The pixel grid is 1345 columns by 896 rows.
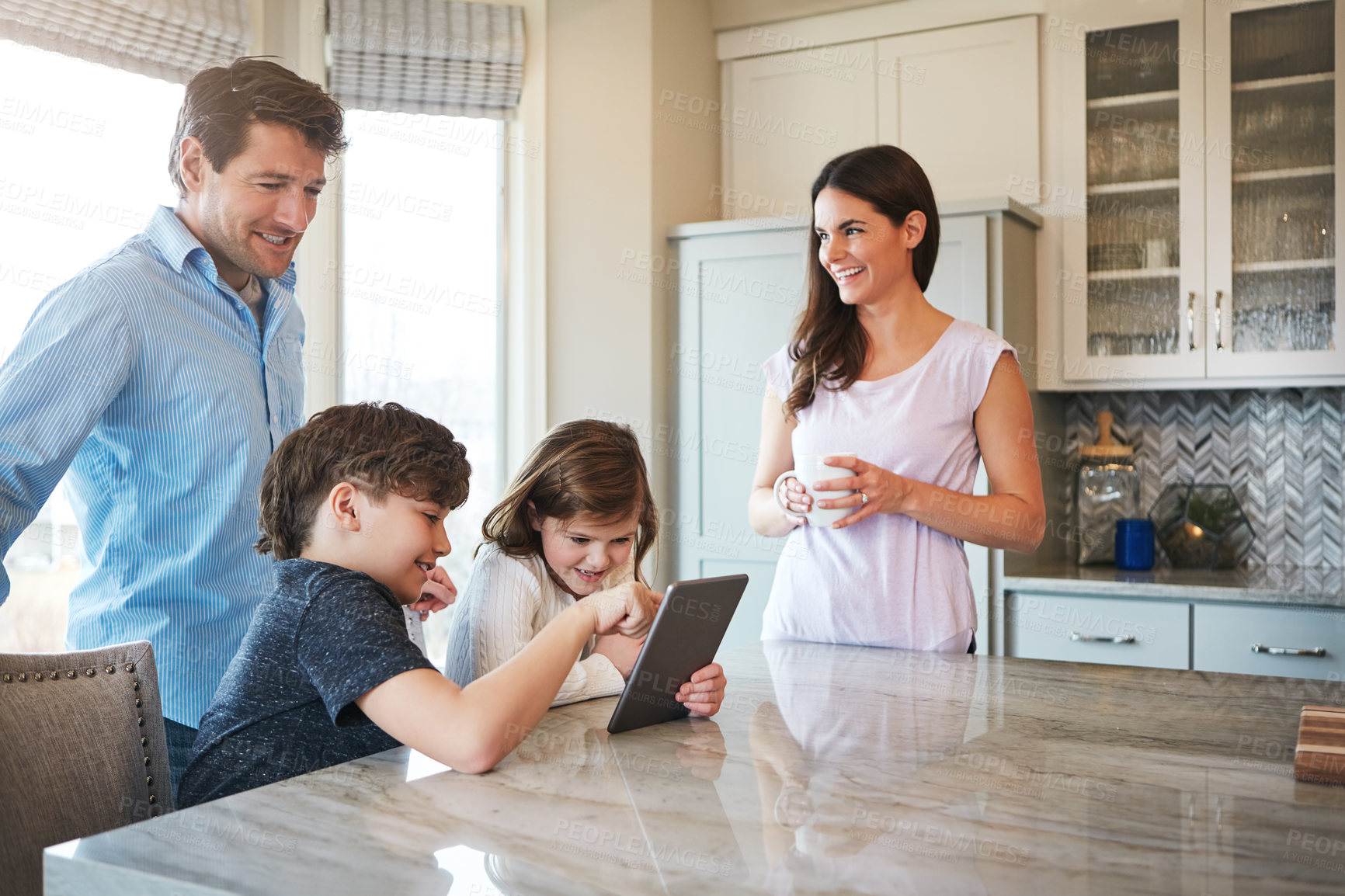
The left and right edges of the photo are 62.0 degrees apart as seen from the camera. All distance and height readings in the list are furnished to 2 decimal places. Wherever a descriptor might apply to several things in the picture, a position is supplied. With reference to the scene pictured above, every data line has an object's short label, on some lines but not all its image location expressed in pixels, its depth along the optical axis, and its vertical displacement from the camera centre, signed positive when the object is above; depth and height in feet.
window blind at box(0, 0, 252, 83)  7.70 +2.94
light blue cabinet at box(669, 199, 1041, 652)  10.32 +0.60
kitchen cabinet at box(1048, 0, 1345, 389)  9.53 +2.07
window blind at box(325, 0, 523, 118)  9.73 +3.39
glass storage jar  10.56 -0.65
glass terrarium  10.39 -0.94
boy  3.34 -0.65
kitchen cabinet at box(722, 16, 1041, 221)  10.54 +3.16
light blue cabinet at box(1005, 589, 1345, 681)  8.54 -1.64
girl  4.73 -0.51
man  4.54 +0.13
